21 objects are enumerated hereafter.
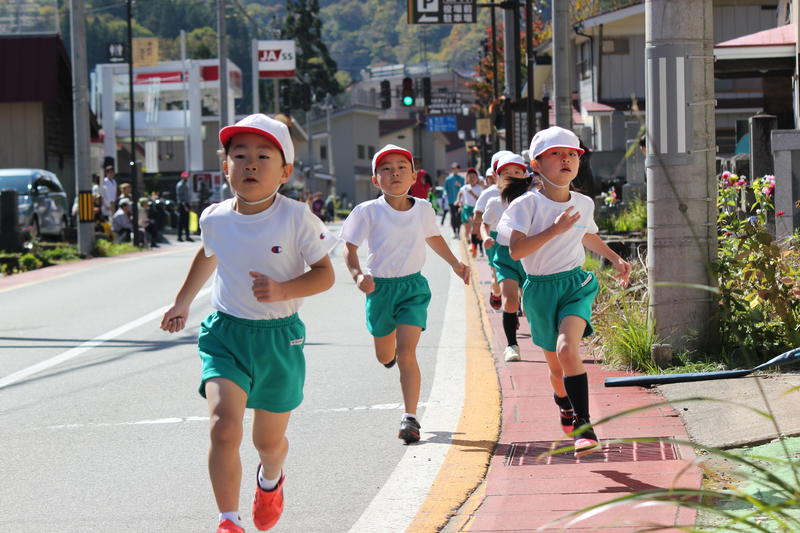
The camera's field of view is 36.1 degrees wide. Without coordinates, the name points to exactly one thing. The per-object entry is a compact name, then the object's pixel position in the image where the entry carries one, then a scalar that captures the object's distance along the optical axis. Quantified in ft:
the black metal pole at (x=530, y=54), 65.92
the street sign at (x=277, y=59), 250.98
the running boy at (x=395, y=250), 23.67
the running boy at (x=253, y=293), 15.74
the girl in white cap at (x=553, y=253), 20.67
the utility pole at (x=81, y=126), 83.51
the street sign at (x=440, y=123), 323.92
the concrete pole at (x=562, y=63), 59.16
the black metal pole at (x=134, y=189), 100.34
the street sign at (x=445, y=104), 284.08
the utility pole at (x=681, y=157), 27.07
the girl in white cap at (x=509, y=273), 32.04
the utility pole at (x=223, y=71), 123.85
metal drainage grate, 19.56
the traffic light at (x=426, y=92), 160.45
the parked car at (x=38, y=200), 89.56
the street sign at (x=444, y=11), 88.58
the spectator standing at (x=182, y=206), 115.44
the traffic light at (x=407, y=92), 117.50
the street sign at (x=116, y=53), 198.49
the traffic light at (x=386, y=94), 159.80
